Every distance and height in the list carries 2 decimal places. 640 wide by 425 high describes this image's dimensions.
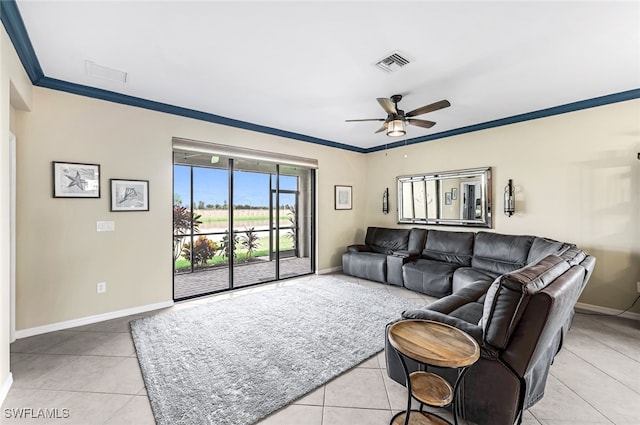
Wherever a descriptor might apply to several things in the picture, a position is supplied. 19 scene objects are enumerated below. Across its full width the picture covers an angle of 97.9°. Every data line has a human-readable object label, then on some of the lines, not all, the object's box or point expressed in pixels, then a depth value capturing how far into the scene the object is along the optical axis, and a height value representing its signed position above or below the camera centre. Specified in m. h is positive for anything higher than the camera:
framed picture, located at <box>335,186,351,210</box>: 6.15 +0.31
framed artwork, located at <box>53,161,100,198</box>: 3.15 +0.38
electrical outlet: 3.39 -0.92
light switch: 3.40 -0.17
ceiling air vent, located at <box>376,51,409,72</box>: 2.61 +1.45
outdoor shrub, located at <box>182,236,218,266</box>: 4.95 -0.71
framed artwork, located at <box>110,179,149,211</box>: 3.49 +0.22
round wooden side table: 1.49 -0.78
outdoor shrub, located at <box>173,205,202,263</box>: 4.67 -0.20
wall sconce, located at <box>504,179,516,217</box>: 4.37 +0.15
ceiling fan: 3.13 +1.16
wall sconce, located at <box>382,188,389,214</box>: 6.17 +0.19
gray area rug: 1.98 -1.33
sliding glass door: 4.70 -0.20
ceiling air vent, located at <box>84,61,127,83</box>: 2.80 +1.47
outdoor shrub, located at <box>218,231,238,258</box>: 4.67 -0.60
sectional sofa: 1.54 -0.78
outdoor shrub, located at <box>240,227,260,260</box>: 5.27 -0.56
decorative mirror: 4.75 +0.23
